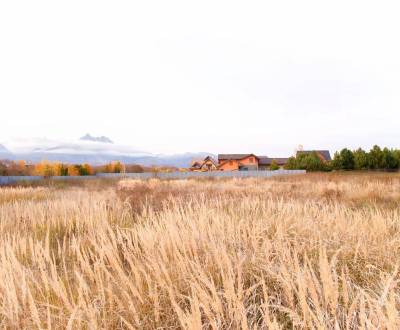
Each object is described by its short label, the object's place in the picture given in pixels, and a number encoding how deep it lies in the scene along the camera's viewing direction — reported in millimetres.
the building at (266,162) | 81625
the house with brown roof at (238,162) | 77875
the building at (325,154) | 83250
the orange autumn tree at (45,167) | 65006
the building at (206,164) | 78812
